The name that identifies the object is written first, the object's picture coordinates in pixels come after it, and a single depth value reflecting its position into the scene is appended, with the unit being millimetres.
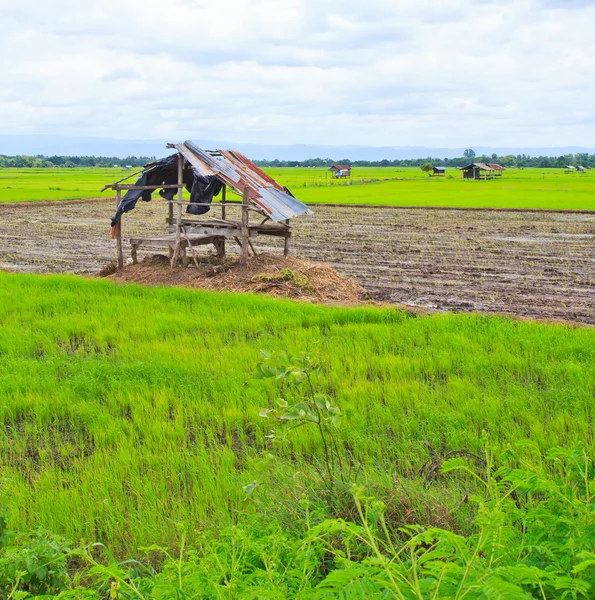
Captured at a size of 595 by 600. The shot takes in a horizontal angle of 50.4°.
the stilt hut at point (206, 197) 12297
